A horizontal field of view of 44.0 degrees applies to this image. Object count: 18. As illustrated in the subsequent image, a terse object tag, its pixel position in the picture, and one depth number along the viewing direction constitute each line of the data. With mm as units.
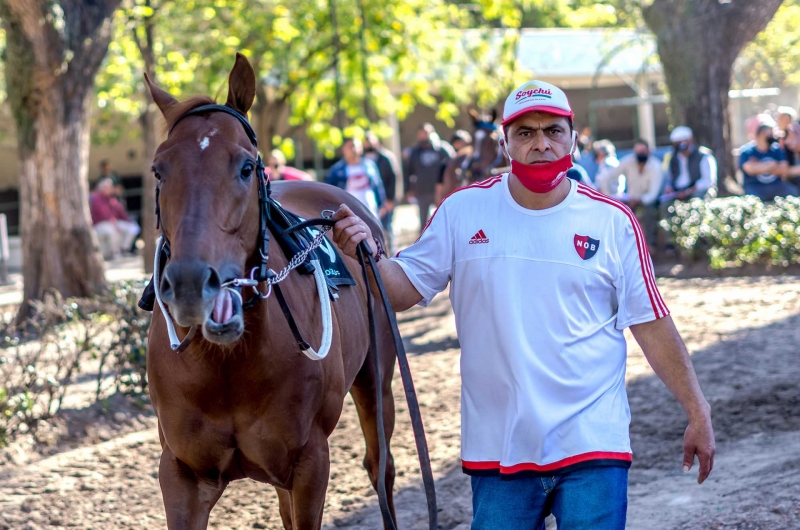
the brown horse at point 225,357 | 2783
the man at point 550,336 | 3070
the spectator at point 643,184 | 14469
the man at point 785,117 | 13812
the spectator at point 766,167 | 13334
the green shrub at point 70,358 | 6418
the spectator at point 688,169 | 14125
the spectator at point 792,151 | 13031
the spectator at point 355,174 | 12789
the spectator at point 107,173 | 21808
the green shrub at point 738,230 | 12148
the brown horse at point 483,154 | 11554
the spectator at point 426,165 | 16234
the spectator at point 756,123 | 13789
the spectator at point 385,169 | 15061
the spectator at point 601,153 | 17200
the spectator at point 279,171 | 11979
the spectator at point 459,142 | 15102
